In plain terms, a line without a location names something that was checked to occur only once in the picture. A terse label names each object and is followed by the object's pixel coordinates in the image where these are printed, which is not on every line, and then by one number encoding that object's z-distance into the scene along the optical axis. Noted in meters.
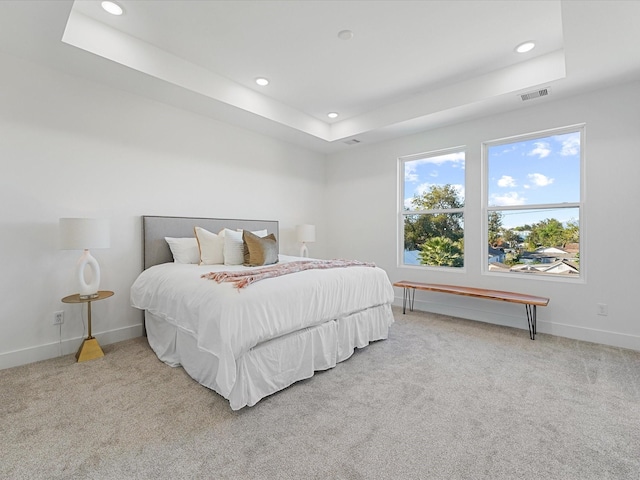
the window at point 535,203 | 3.43
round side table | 2.64
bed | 1.93
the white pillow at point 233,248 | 3.30
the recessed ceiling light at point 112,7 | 2.35
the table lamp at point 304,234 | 4.76
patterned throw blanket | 2.17
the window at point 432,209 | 4.29
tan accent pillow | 3.27
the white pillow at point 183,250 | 3.35
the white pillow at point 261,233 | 4.02
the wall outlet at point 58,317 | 2.81
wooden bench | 3.27
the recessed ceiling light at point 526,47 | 2.80
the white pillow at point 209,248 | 3.29
